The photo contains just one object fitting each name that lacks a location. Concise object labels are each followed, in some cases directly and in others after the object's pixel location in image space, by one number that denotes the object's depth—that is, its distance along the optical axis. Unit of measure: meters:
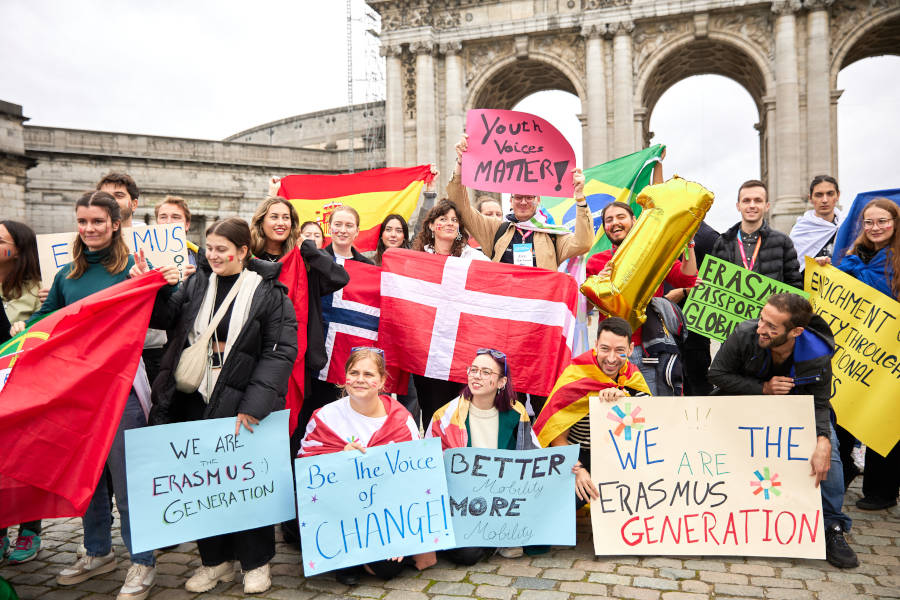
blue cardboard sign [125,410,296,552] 3.73
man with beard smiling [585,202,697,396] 4.97
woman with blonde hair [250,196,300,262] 4.79
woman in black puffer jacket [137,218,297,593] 3.88
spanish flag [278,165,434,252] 8.67
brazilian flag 8.48
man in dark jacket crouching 4.12
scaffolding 32.59
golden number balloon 4.76
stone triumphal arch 25.20
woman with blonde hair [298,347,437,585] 4.16
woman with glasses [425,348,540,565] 4.46
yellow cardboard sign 4.89
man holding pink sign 5.64
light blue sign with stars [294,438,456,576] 3.88
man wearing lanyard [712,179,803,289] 5.77
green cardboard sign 5.61
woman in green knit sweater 4.02
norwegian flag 5.43
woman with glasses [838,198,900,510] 5.16
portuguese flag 3.44
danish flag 5.18
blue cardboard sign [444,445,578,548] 4.26
